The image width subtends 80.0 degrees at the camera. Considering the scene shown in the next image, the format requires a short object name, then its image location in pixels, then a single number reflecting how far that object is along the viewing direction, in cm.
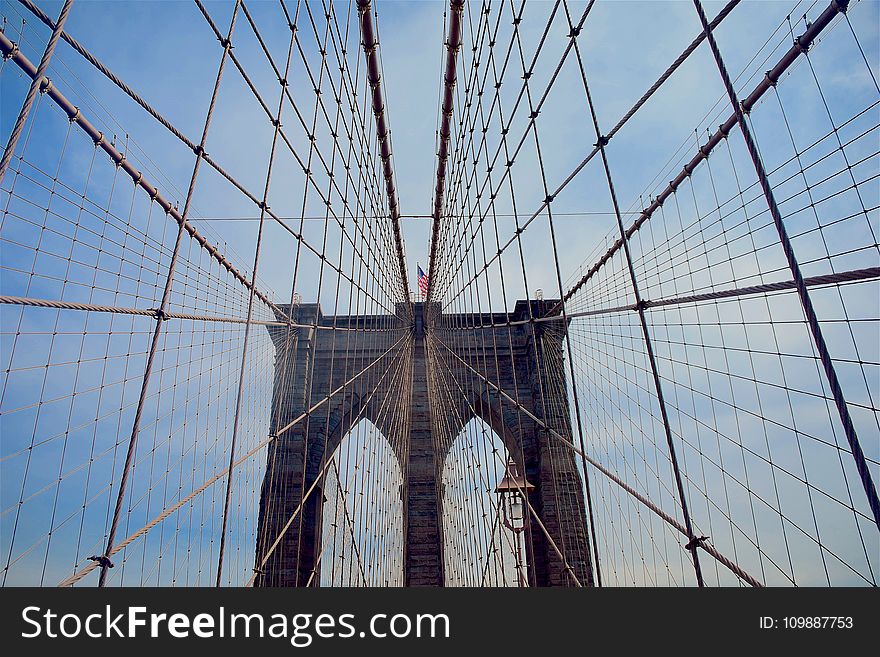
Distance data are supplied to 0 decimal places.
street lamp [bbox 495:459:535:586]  721
